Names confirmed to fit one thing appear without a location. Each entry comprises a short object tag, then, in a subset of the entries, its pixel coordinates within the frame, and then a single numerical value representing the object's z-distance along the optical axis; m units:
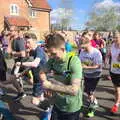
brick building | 17.41
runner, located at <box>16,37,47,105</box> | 2.37
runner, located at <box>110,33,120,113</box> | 2.64
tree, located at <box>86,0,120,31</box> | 26.92
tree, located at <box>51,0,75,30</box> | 23.05
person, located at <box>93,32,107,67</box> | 4.75
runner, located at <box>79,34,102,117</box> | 2.37
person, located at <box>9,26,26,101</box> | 3.01
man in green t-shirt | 1.34
